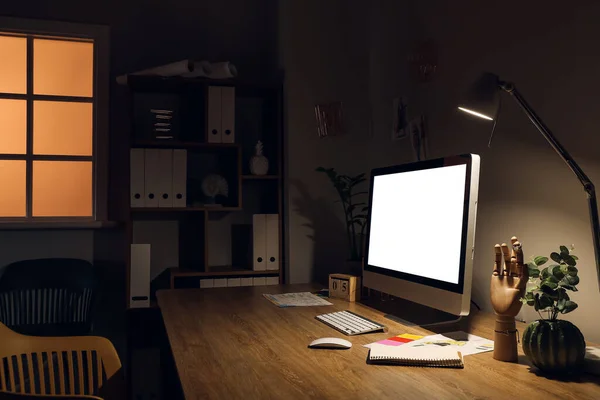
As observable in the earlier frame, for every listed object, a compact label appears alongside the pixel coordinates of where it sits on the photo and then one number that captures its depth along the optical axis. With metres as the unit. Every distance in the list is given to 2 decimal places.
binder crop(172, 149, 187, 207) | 2.96
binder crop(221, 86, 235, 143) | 3.00
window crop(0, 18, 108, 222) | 3.19
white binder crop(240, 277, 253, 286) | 3.01
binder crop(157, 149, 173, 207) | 2.94
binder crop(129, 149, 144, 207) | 2.88
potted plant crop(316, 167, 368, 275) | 2.56
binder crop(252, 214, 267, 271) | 3.00
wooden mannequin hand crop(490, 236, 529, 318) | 1.28
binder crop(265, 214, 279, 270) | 3.03
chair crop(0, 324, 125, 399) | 1.66
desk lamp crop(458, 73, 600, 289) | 1.38
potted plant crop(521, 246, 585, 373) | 1.15
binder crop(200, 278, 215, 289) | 2.94
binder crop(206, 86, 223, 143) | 2.97
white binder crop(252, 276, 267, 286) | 3.03
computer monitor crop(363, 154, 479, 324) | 1.42
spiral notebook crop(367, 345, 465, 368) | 1.26
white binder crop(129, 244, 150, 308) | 2.86
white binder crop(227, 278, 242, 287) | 2.97
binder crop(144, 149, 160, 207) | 2.91
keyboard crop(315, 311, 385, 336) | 1.60
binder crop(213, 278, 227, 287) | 2.96
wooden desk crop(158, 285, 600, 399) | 1.10
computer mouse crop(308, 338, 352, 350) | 1.42
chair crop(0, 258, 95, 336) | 2.85
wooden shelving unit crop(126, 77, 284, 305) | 2.96
